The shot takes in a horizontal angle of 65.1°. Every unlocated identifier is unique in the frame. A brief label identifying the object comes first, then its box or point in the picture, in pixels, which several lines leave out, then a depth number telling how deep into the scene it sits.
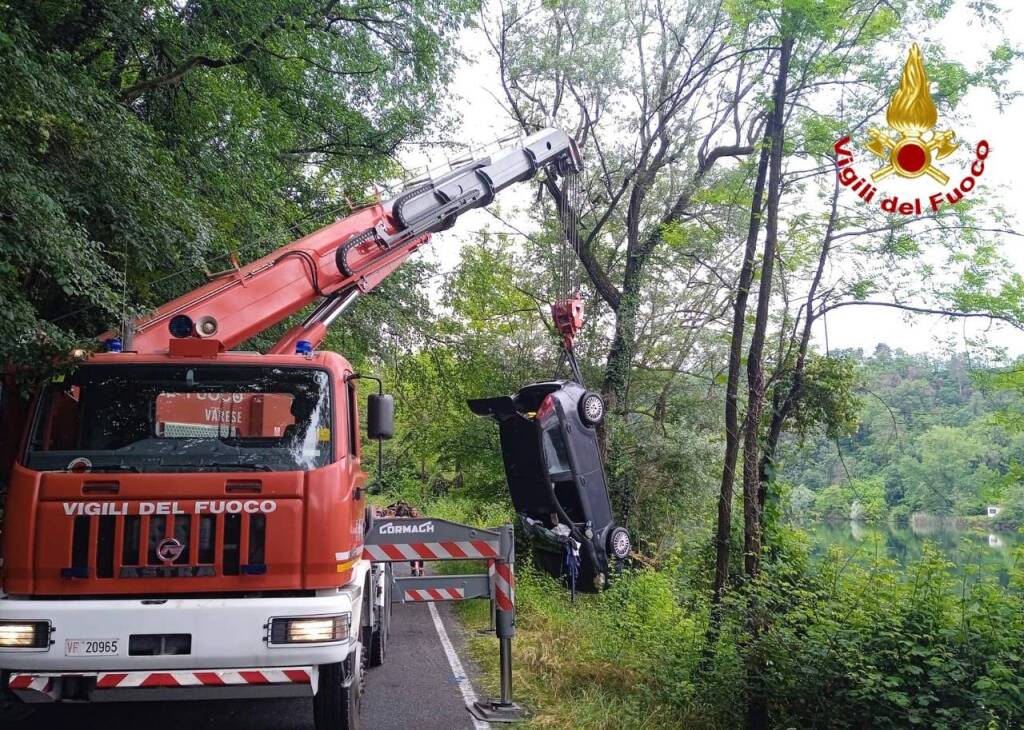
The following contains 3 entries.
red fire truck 4.65
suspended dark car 10.60
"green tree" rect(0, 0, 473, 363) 6.03
